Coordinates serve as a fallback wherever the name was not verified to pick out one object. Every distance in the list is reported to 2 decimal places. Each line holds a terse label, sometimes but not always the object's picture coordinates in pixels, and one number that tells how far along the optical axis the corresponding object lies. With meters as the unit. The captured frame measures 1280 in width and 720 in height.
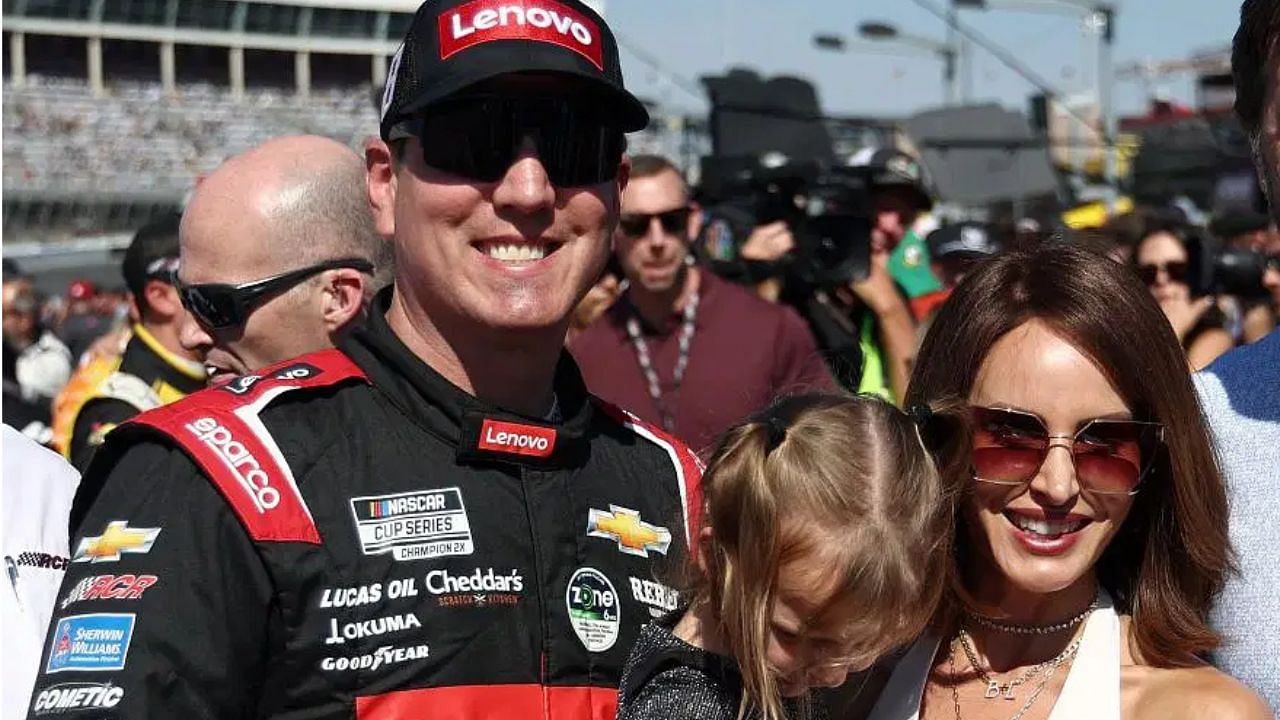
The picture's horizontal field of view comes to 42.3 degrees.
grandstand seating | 33.19
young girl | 2.19
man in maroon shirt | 5.71
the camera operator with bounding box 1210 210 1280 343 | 8.30
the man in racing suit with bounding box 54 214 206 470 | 4.94
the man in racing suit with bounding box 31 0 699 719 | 2.08
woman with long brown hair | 2.38
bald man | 3.12
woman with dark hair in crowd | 6.48
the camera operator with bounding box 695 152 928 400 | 6.22
